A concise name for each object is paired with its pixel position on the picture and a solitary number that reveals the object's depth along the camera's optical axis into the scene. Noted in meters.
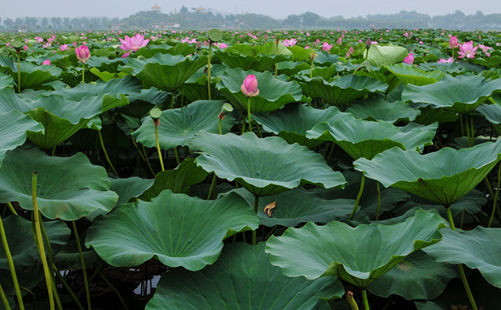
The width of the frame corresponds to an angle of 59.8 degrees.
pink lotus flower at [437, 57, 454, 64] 3.24
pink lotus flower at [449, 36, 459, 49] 3.11
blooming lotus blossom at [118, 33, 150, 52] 2.76
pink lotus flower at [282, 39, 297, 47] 3.49
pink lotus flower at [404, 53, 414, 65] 2.82
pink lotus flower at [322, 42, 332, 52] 3.58
